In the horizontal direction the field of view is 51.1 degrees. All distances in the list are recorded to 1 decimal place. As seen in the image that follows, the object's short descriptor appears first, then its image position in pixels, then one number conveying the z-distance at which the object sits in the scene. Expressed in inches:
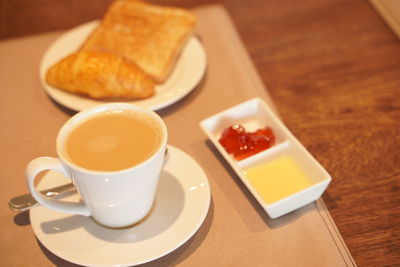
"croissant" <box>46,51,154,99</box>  43.7
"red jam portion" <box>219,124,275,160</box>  38.0
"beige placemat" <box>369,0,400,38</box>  54.1
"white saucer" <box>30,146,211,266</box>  29.5
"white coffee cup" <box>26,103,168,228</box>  27.7
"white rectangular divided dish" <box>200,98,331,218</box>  33.0
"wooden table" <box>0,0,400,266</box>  35.1
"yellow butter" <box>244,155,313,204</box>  34.4
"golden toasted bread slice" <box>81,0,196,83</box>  48.5
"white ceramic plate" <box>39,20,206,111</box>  44.2
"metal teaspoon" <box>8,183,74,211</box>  33.1
